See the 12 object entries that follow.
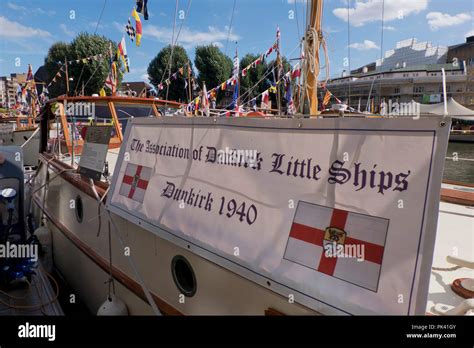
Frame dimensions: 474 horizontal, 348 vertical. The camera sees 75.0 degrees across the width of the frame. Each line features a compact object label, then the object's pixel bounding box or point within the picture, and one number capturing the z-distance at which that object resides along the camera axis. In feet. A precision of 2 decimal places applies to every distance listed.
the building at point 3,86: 245.65
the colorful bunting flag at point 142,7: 16.14
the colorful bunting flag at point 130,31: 22.39
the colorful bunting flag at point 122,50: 28.76
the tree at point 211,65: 117.70
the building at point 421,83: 132.98
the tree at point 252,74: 104.65
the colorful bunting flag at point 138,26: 18.50
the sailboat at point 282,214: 3.86
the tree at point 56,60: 110.07
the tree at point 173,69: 113.09
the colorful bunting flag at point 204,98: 24.41
